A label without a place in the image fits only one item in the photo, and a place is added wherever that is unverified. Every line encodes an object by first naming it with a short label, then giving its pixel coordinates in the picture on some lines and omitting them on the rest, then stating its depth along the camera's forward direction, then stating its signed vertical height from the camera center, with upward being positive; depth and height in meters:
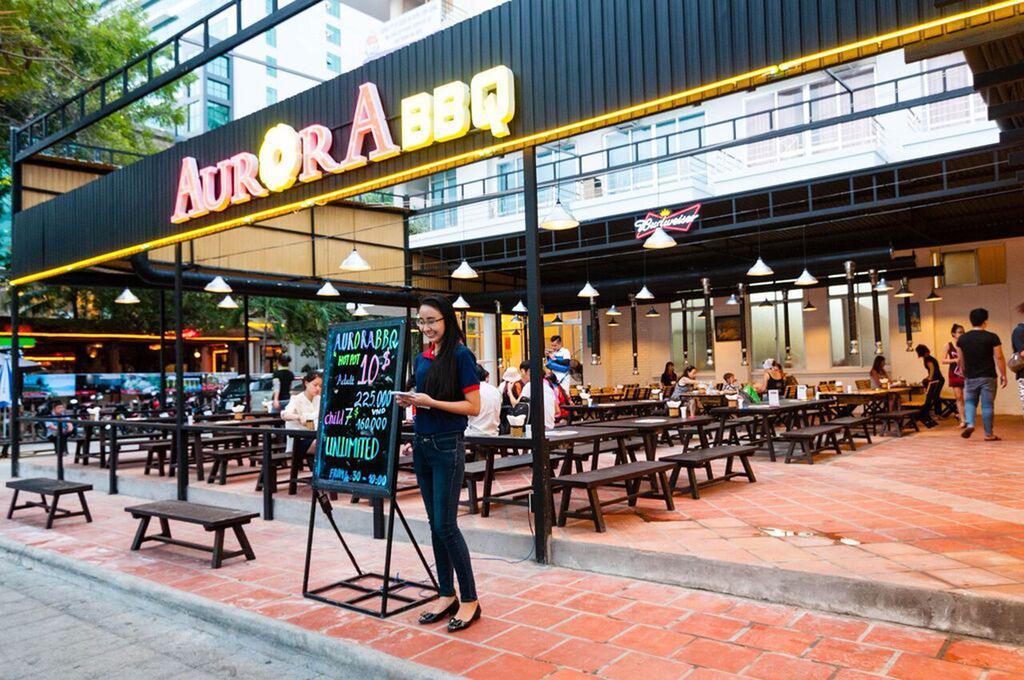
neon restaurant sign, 5.57 +2.13
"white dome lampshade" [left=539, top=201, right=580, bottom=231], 9.98 +2.00
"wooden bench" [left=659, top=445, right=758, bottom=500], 6.29 -0.97
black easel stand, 4.05 -1.40
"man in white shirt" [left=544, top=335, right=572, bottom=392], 8.27 -0.01
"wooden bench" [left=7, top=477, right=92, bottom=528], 6.93 -1.14
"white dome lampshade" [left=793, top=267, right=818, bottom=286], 13.23 +1.40
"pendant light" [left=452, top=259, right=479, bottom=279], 13.31 +1.72
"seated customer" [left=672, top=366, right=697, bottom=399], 12.64 -0.50
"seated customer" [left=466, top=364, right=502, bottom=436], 6.74 -0.52
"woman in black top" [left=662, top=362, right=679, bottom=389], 15.68 -0.44
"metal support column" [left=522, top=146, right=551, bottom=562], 5.06 -0.33
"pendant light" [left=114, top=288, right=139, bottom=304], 13.62 +1.50
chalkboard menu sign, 4.18 -0.27
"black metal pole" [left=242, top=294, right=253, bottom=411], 14.11 +0.78
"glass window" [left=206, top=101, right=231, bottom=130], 43.22 +16.43
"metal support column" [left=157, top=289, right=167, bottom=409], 12.35 +0.26
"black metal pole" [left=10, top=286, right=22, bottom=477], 10.76 -0.25
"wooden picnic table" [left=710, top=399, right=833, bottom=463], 9.20 -0.78
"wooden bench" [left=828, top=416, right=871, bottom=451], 9.48 -1.02
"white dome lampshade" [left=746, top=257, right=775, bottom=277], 12.41 +1.48
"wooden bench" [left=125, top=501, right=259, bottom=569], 5.25 -1.13
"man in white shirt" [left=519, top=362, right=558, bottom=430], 7.04 -0.47
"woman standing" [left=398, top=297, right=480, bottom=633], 3.84 -0.38
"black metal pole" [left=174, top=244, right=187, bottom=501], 7.90 -0.34
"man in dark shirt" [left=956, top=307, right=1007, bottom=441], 9.40 -0.16
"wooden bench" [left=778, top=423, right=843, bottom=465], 8.40 -1.04
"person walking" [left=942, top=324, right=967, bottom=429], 11.85 -0.48
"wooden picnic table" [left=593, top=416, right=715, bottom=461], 7.14 -0.72
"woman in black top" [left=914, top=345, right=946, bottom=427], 13.09 -0.60
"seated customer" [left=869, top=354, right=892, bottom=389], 13.25 -0.46
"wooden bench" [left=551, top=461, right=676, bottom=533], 5.18 -0.95
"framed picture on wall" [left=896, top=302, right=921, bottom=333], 16.52 +0.74
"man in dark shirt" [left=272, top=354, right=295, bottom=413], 12.38 -0.23
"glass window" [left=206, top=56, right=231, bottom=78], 44.31 +19.38
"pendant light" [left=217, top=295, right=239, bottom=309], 14.42 +1.40
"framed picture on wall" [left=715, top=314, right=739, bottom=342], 20.06 +0.73
